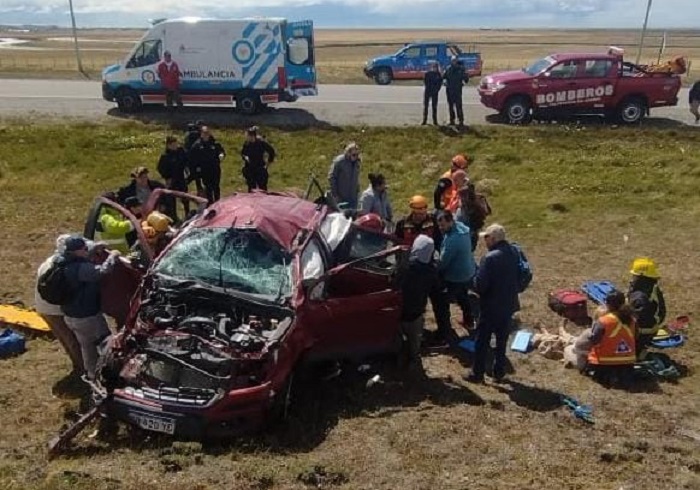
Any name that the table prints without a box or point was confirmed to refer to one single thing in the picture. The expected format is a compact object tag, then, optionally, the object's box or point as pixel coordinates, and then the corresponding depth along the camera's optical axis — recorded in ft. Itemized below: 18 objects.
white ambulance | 72.79
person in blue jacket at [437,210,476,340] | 29.78
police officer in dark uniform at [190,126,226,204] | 44.34
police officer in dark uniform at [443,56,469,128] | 63.21
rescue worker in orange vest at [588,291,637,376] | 26.91
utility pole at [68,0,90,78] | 111.24
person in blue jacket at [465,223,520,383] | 25.99
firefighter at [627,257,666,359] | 28.19
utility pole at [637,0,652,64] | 102.35
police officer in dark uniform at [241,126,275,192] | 45.98
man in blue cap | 24.02
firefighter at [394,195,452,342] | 30.78
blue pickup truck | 107.55
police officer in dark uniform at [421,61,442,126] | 63.52
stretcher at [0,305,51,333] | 30.73
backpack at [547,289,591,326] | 33.65
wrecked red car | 21.70
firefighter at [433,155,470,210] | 38.55
